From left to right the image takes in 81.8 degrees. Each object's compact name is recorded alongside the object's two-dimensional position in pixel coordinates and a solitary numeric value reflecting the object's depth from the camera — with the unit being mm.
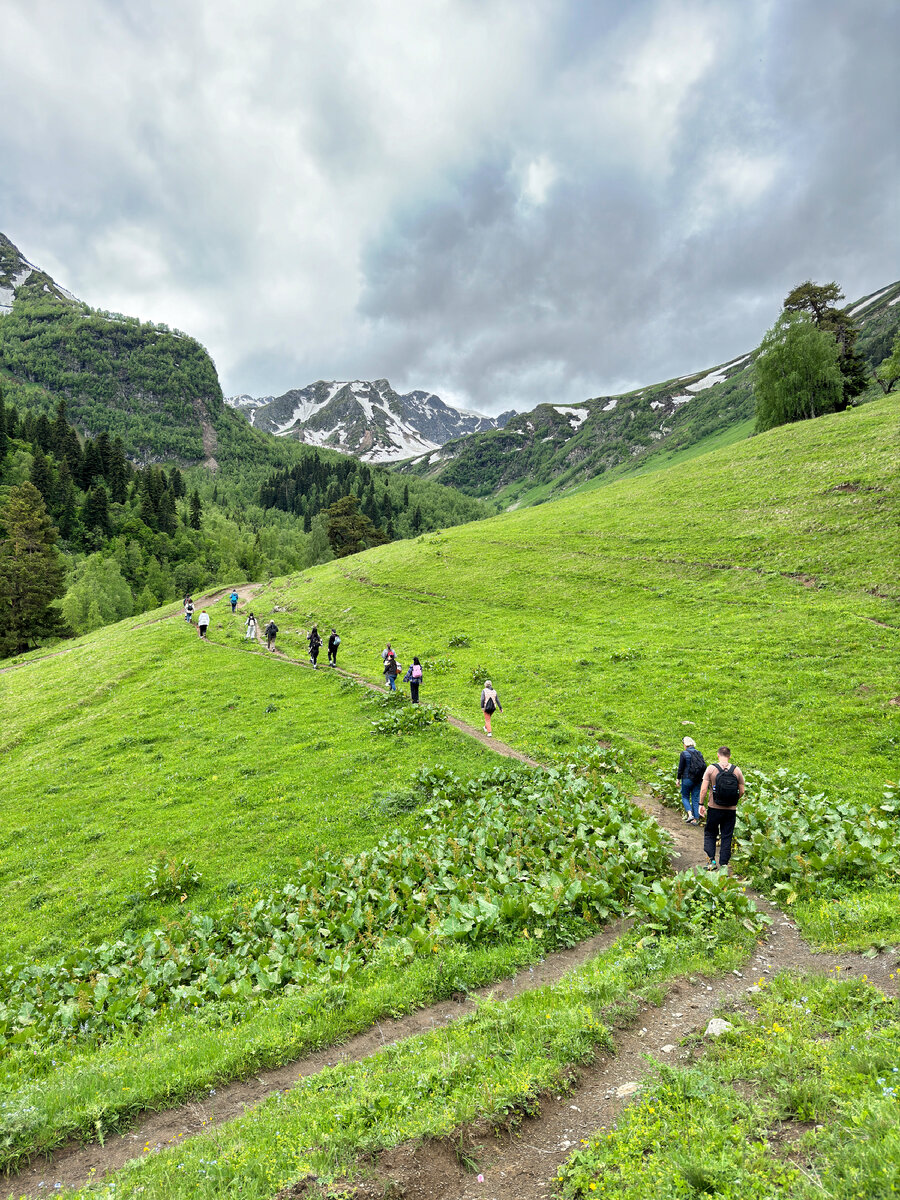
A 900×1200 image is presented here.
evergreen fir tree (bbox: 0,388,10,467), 128150
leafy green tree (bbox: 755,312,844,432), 72125
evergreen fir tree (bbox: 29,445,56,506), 121562
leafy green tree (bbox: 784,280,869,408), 78062
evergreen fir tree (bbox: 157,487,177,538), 135250
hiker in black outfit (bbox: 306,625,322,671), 37188
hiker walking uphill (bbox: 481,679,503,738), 23703
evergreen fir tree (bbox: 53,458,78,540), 123812
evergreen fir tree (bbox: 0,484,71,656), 70938
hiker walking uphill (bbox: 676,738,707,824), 16734
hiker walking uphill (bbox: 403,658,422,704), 27062
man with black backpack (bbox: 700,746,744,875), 12688
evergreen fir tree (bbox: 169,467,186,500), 171875
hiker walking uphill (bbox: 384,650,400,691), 30938
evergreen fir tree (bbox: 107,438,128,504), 138500
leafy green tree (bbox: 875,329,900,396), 73188
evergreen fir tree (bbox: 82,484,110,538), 125500
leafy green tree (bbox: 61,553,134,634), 84812
